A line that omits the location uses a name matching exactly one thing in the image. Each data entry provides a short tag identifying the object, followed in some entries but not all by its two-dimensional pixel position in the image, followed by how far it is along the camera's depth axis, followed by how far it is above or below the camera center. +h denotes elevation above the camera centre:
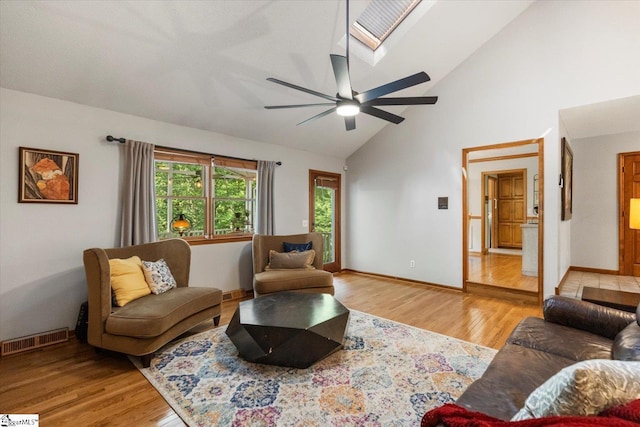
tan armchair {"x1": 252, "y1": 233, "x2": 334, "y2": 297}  3.79 -0.84
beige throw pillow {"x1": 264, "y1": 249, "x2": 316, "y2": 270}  4.28 -0.71
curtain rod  3.33 +0.84
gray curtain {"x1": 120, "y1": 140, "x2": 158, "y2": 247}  3.43 +0.19
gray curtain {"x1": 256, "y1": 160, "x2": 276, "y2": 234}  4.80 +0.24
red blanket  0.70 -0.54
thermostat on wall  4.91 +0.16
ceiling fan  2.25 +1.00
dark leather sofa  1.36 -0.84
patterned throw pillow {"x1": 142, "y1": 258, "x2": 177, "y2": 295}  3.07 -0.68
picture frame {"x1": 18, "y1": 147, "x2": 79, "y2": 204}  2.87 +0.38
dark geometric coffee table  2.35 -0.99
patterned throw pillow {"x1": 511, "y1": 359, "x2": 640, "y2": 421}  0.82 -0.51
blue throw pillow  4.55 -0.53
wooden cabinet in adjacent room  8.56 +0.07
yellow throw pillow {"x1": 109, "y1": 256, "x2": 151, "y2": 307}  2.78 -0.66
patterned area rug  1.92 -1.30
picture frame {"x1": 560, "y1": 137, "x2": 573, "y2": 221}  4.29 +0.49
